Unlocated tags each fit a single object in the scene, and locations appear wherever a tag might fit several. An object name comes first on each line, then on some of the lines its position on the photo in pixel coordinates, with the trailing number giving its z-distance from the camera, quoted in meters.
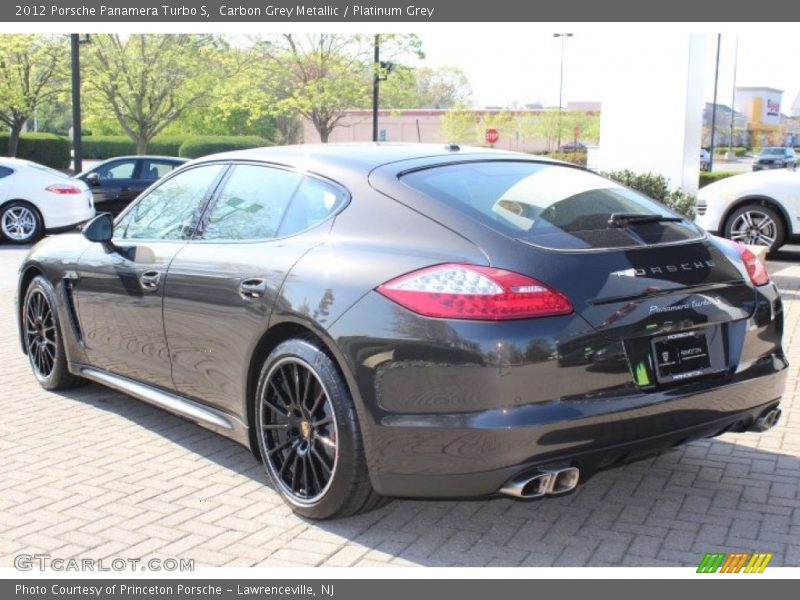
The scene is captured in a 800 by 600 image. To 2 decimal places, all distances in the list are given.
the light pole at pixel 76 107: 21.91
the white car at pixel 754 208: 12.25
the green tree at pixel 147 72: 36.50
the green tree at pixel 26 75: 36.56
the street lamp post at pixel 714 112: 51.76
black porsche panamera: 3.38
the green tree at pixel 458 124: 73.31
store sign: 143.00
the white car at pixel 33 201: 16.34
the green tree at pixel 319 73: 31.92
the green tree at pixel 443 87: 126.56
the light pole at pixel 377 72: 27.70
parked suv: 49.16
